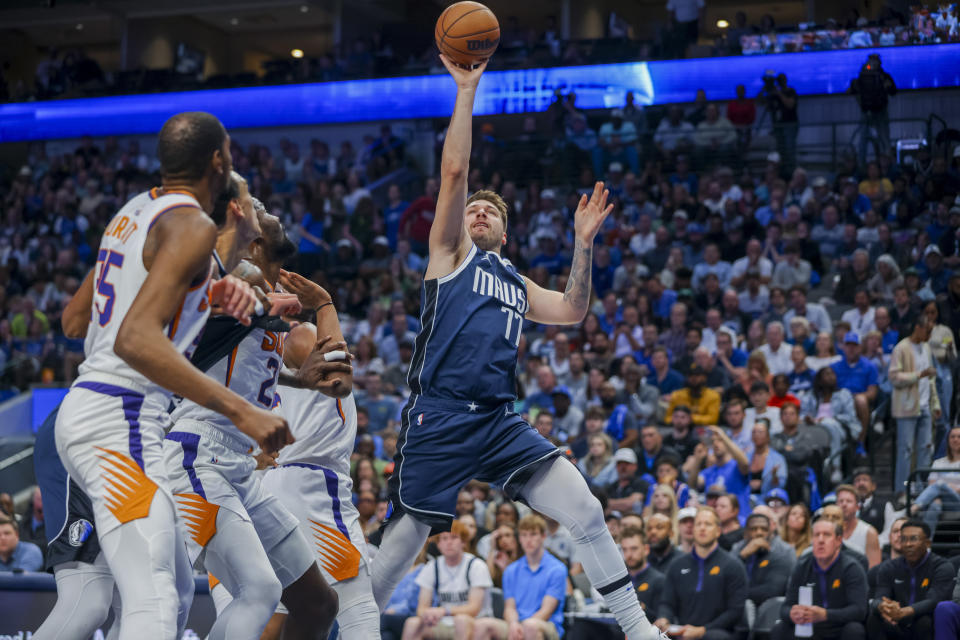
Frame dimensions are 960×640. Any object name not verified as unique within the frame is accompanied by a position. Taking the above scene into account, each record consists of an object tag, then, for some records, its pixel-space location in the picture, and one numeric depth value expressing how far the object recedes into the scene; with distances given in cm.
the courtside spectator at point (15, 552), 979
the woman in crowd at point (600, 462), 1102
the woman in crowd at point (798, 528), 943
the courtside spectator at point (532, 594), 893
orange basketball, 514
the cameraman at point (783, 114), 1662
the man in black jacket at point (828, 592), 832
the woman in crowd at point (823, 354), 1206
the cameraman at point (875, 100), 1600
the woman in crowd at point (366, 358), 1408
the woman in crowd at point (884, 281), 1331
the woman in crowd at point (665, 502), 981
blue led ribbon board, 1791
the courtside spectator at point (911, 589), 819
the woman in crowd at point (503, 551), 973
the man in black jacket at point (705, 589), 866
